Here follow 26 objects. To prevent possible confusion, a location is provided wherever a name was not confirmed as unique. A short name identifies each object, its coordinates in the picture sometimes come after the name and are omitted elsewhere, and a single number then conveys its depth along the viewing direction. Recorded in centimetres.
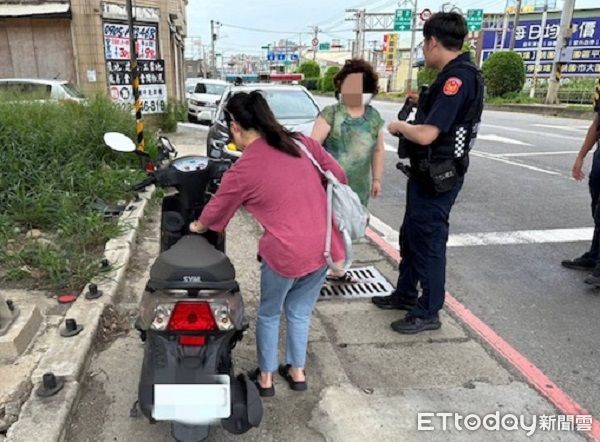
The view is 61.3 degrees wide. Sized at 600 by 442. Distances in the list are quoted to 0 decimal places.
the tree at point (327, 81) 4762
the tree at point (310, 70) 5953
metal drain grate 399
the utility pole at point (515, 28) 3098
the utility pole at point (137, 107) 691
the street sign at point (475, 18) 3341
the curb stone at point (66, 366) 233
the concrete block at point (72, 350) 272
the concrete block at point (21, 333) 295
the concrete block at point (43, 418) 229
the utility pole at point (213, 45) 6619
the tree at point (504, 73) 2703
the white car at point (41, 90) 719
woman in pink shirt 223
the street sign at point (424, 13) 3409
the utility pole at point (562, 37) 2102
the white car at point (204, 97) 1728
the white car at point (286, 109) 704
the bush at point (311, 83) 5604
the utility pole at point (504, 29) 3881
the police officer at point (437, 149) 290
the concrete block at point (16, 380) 264
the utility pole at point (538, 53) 2929
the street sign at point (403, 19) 3703
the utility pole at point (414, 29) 3747
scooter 201
